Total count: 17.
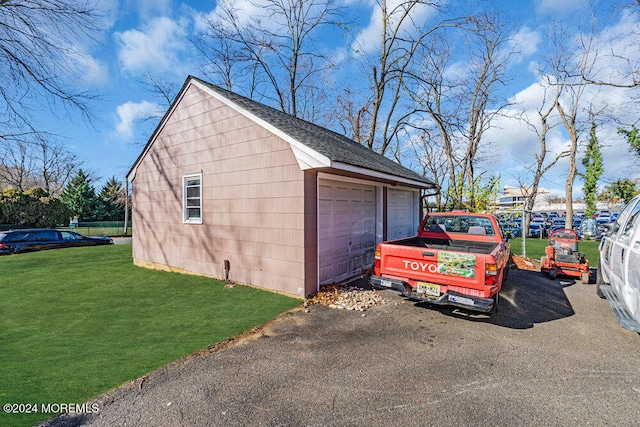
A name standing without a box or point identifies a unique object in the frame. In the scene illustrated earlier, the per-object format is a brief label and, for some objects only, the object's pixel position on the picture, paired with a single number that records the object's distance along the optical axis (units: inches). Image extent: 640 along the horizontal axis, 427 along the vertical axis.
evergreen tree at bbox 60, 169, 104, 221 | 1380.9
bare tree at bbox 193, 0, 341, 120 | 660.7
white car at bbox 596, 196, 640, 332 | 139.9
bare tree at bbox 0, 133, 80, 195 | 1291.8
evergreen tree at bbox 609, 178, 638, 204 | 718.0
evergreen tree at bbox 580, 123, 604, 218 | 895.7
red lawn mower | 297.7
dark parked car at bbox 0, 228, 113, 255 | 542.0
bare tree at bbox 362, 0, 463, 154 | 604.1
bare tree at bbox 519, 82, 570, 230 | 770.6
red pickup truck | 169.8
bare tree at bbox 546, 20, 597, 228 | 665.6
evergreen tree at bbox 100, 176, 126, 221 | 1479.3
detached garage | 249.0
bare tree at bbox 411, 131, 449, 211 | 875.4
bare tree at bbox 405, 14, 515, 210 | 715.4
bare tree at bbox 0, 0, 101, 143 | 299.1
